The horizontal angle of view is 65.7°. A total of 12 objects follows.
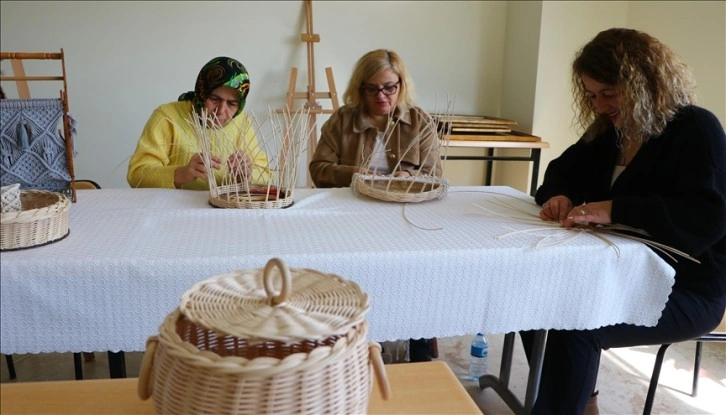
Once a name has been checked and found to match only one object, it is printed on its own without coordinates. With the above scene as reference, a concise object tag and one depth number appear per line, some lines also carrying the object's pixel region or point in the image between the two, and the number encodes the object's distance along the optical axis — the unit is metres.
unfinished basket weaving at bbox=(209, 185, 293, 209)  1.65
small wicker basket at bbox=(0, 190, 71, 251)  1.18
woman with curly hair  1.46
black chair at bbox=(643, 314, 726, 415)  1.73
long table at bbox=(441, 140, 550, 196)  3.28
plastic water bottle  2.31
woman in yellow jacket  2.08
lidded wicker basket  0.65
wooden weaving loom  1.45
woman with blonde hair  2.30
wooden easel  3.50
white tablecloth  1.18
